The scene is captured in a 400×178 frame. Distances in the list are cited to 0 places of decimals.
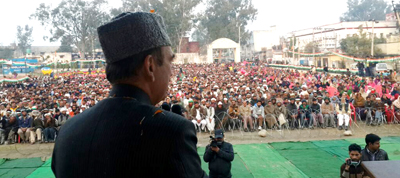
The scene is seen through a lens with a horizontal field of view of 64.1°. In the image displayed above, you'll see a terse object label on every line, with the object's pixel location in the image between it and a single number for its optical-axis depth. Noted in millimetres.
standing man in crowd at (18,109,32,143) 9117
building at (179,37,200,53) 47469
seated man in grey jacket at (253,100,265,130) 9877
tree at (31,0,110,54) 42188
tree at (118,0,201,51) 41928
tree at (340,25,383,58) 27781
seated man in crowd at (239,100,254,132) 9831
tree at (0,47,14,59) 48281
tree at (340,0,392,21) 68312
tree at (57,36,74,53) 44591
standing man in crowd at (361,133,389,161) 4211
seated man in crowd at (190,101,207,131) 9656
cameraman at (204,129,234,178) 4332
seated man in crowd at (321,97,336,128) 9848
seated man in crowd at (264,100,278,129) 9836
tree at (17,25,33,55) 58688
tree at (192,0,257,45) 47219
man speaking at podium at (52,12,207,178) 780
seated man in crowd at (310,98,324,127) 9832
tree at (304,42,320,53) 36312
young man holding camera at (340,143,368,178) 3822
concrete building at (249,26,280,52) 55781
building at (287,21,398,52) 37906
